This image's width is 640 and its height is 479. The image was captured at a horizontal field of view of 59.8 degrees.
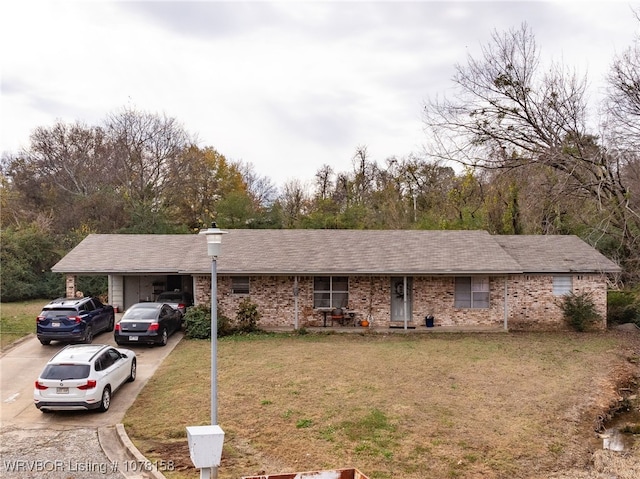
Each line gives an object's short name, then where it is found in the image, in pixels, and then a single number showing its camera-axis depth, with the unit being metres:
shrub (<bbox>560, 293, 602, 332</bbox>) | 23.42
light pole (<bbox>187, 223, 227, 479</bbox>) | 7.53
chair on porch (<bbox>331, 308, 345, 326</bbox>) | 23.17
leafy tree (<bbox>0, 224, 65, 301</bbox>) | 32.00
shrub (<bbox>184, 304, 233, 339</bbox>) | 21.08
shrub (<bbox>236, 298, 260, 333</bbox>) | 22.19
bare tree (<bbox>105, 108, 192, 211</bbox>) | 45.91
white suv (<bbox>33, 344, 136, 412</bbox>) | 11.92
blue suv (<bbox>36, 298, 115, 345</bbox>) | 18.66
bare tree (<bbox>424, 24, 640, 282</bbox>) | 24.27
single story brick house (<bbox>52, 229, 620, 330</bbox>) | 22.78
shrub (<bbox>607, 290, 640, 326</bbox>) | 25.19
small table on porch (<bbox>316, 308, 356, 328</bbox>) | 23.25
